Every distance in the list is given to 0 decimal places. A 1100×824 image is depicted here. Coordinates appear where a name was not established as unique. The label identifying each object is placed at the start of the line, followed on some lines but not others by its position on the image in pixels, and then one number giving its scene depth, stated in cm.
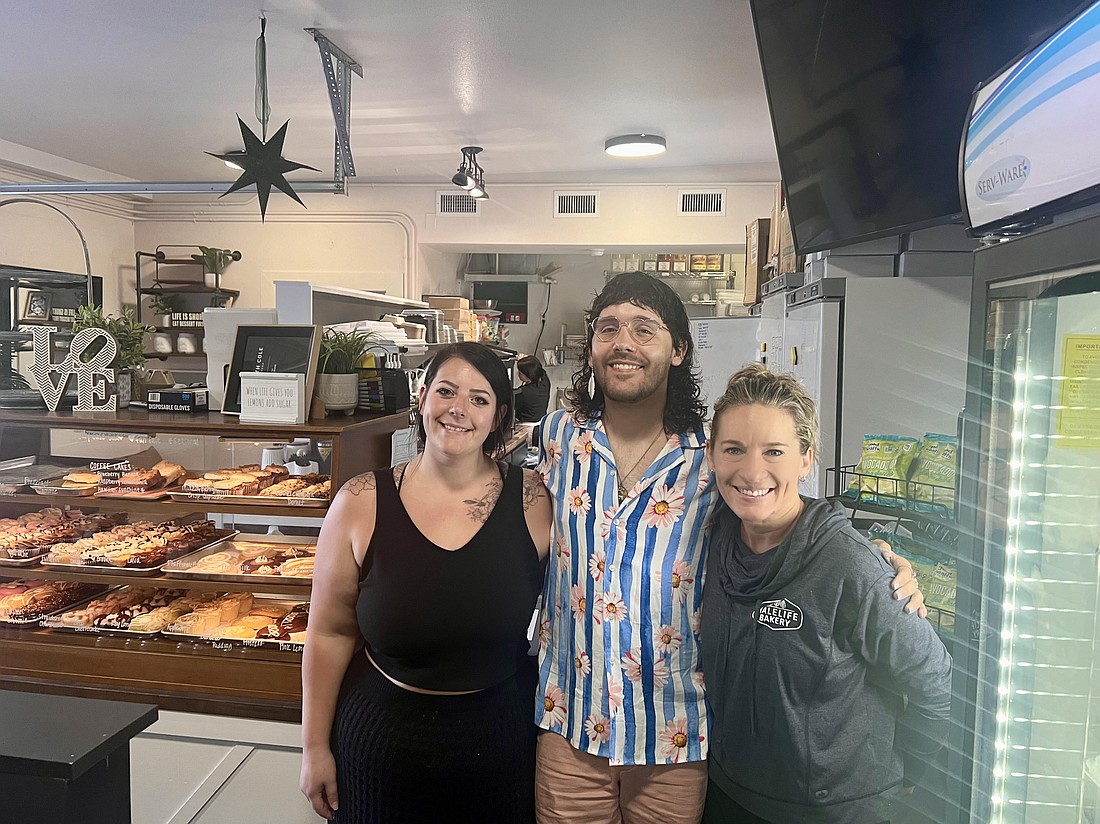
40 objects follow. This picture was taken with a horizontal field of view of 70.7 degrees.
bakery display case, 279
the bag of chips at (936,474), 172
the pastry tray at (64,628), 293
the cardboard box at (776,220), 324
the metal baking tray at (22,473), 295
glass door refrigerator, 103
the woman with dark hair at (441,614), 167
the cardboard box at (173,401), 306
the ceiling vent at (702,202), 605
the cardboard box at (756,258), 378
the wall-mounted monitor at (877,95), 169
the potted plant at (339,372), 291
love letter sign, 298
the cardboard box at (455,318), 634
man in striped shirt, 146
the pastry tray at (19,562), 290
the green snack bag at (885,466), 186
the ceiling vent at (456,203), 646
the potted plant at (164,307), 659
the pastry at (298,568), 279
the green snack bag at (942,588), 169
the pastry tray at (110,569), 286
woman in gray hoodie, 125
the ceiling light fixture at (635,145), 493
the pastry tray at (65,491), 288
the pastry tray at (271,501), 272
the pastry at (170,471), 291
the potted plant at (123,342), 311
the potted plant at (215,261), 651
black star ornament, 315
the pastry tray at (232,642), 284
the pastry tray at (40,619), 294
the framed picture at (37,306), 582
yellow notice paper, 101
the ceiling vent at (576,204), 628
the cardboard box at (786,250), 302
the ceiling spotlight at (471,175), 512
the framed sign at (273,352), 286
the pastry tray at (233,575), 278
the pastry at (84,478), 293
